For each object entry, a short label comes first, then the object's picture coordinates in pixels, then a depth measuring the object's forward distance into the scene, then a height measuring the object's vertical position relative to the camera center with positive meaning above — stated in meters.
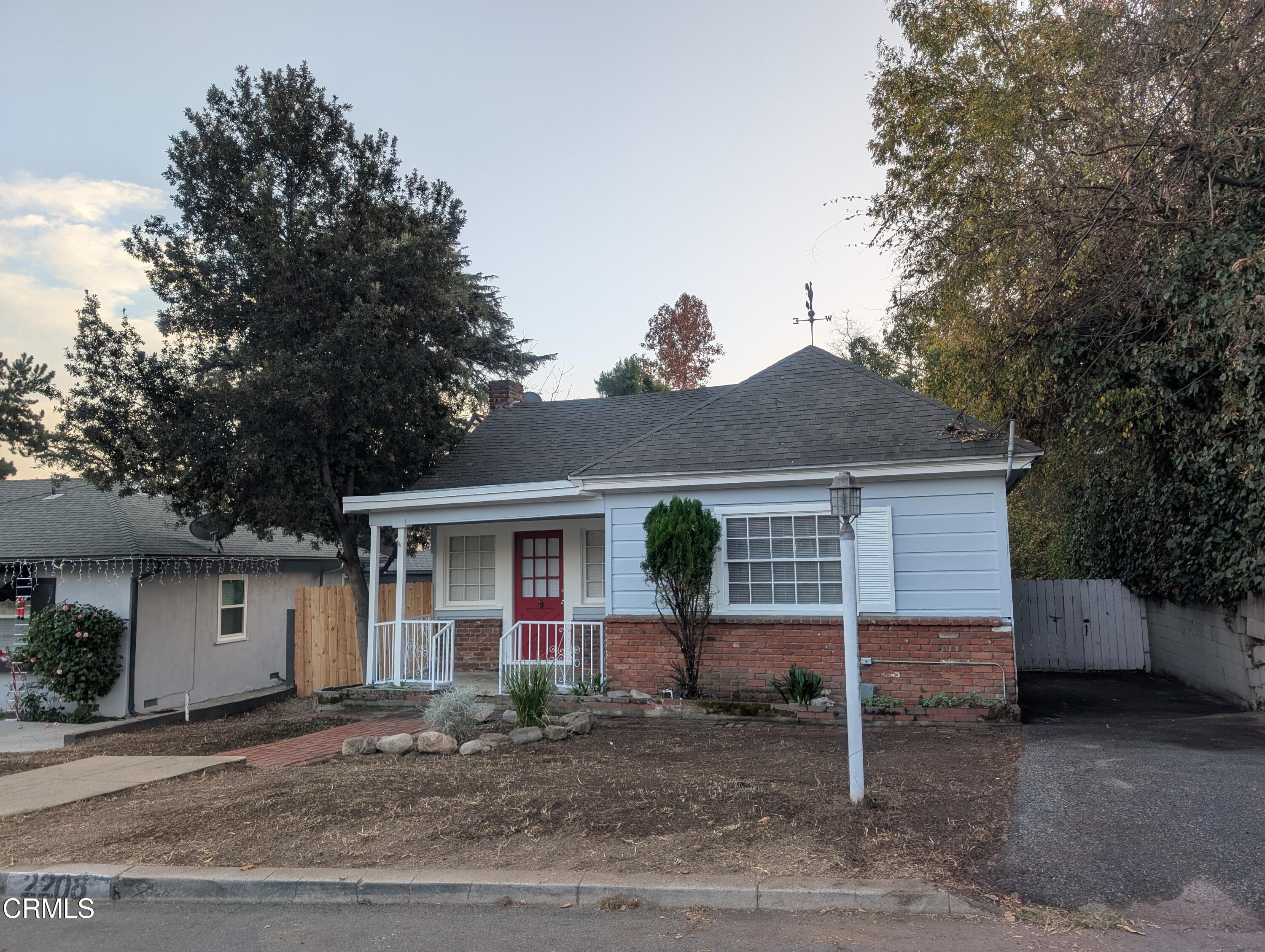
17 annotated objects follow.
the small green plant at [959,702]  8.66 -1.48
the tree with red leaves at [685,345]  32.22 +8.70
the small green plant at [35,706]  12.52 -1.98
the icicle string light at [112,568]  12.75 +0.09
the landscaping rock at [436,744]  7.75 -1.64
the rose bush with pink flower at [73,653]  12.12 -1.15
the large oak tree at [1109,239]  8.33 +3.76
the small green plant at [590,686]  9.99 -1.46
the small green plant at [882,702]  8.84 -1.51
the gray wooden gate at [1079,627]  15.03 -1.25
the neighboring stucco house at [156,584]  12.83 -0.18
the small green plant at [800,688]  9.04 -1.37
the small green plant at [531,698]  8.50 -1.35
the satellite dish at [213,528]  13.41 +0.75
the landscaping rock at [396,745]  7.87 -1.66
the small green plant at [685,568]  9.50 -0.04
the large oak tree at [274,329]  12.03 +3.66
